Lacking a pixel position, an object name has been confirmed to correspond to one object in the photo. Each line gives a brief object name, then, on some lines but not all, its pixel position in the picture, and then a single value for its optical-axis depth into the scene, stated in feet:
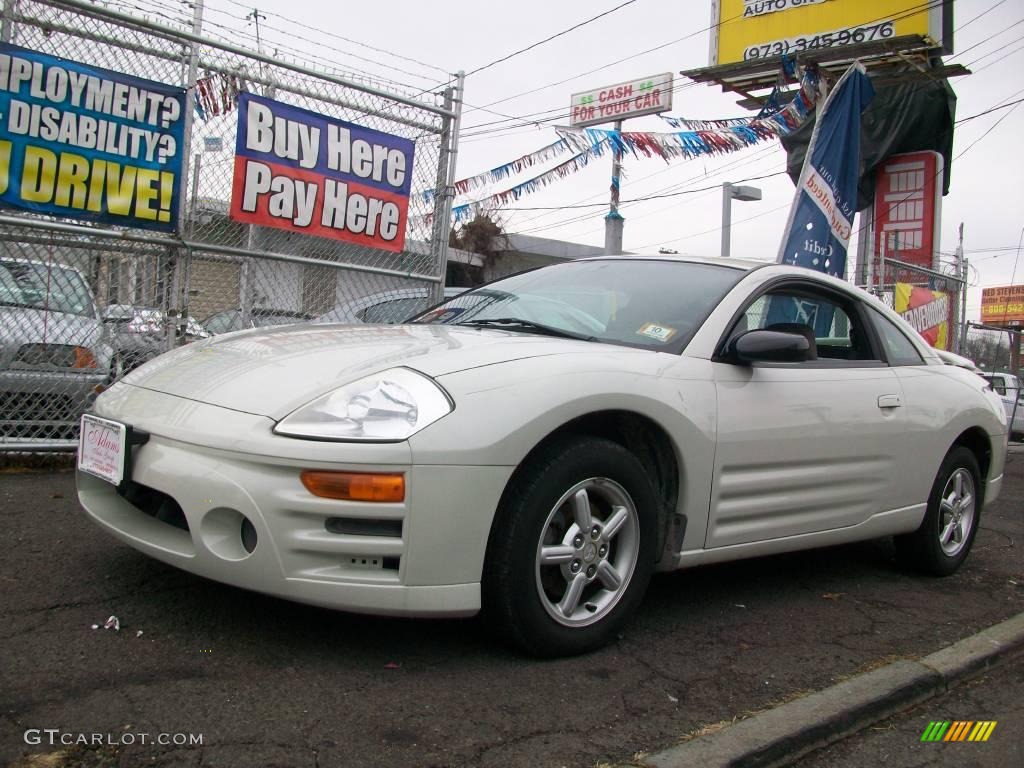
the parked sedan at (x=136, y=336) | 17.06
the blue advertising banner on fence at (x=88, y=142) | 15.29
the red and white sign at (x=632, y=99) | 64.79
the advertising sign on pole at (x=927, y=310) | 34.17
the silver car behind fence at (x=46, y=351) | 15.92
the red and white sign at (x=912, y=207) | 44.42
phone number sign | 43.75
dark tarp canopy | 43.27
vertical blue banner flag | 29.53
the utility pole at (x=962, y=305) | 40.83
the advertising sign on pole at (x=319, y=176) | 18.11
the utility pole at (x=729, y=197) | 58.23
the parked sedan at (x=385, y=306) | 20.33
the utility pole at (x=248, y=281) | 18.62
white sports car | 8.09
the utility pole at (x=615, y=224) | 57.00
